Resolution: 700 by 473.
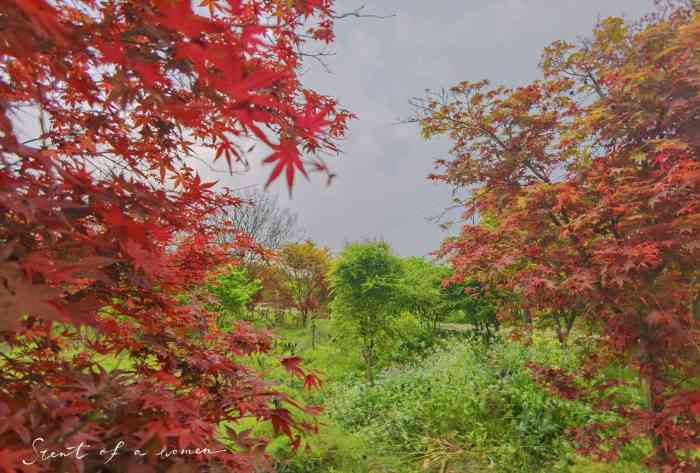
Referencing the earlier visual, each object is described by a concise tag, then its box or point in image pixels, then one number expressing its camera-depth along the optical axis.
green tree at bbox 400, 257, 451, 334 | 8.83
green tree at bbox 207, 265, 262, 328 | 10.85
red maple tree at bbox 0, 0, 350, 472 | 0.82
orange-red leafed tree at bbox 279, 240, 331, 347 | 17.07
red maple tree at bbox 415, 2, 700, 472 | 3.05
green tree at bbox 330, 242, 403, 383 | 8.34
